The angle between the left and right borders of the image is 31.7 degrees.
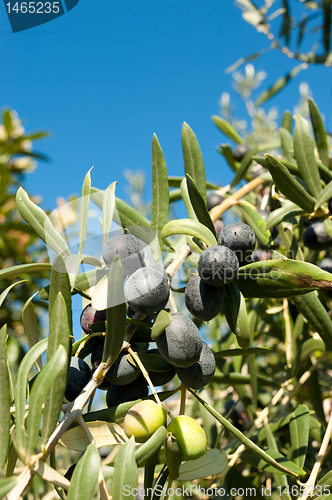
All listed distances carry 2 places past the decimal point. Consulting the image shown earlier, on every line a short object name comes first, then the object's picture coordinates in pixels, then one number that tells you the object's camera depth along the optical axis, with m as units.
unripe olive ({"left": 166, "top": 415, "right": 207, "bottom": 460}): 0.23
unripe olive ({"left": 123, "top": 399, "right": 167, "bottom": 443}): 0.23
